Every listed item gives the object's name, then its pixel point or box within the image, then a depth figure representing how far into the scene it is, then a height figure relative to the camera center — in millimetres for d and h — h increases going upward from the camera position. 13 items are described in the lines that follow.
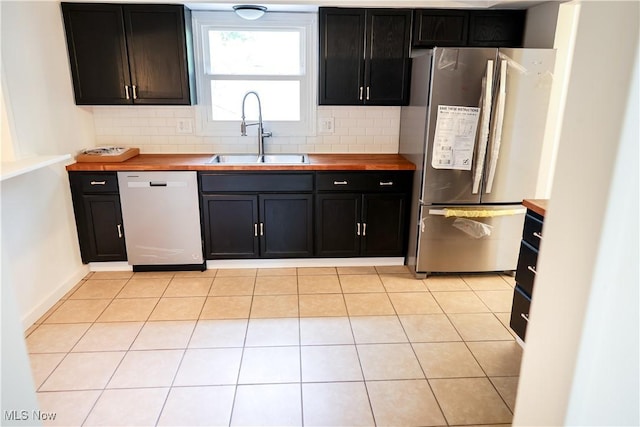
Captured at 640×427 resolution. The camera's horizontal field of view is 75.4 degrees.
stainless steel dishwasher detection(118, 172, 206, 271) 3113 -826
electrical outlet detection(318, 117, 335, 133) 3658 -124
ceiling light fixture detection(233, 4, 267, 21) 3023 +707
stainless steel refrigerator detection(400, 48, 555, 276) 2828 -267
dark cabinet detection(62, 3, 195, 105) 3041 +408
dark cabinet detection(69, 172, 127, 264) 3098 -802
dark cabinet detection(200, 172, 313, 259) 3186 -803
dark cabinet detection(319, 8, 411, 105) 3160 +417
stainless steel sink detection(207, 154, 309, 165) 3496 -404
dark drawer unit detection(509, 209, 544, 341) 2162 -838
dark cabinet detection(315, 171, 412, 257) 3240 -797
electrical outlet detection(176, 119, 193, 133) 3576 -136
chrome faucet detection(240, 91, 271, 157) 3443 -158
